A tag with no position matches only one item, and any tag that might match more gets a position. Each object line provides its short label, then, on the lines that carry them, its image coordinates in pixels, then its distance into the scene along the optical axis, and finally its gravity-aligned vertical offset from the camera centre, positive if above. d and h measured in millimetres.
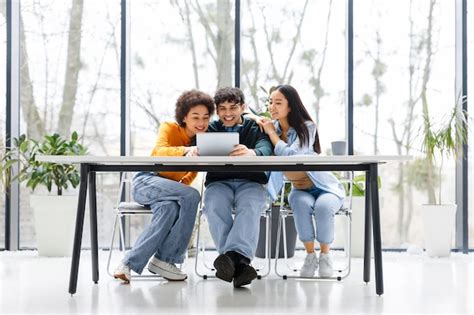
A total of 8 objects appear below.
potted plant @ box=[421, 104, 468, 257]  5676 -70
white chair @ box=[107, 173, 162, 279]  4008 -333
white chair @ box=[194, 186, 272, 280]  4066 -495
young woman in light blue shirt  4012 -189
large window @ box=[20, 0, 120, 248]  6180 +648
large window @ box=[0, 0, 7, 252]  6168 +779
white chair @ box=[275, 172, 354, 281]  4055 -704
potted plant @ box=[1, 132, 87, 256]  5594 -405
